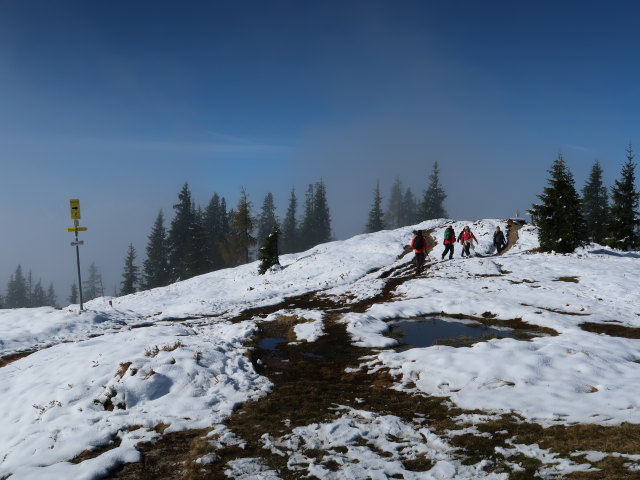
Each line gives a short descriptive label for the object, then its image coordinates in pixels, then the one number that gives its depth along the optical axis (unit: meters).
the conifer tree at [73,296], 81.25
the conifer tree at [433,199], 73.94
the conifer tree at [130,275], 61.55
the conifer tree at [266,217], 83.88
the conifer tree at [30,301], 95.75
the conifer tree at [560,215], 23.61
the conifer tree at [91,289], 108.54
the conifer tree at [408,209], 103.36
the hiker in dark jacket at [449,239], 24.27
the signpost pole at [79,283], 18.08
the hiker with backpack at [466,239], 26.83
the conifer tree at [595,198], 51.56
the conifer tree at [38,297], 97.88
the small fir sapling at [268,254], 34.62
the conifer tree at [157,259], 60.84
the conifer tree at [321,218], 82.12
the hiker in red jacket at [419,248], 20.98
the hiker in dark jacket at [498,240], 27.78
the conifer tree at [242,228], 52.00
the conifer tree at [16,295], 93.31
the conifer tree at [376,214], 75.50
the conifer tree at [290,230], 82.88
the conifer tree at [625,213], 35.00
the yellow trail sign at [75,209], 18.36
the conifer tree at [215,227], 67.75
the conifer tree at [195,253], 56.25
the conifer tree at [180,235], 59.00
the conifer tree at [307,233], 81.69
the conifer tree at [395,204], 105.38
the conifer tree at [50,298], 105.60
